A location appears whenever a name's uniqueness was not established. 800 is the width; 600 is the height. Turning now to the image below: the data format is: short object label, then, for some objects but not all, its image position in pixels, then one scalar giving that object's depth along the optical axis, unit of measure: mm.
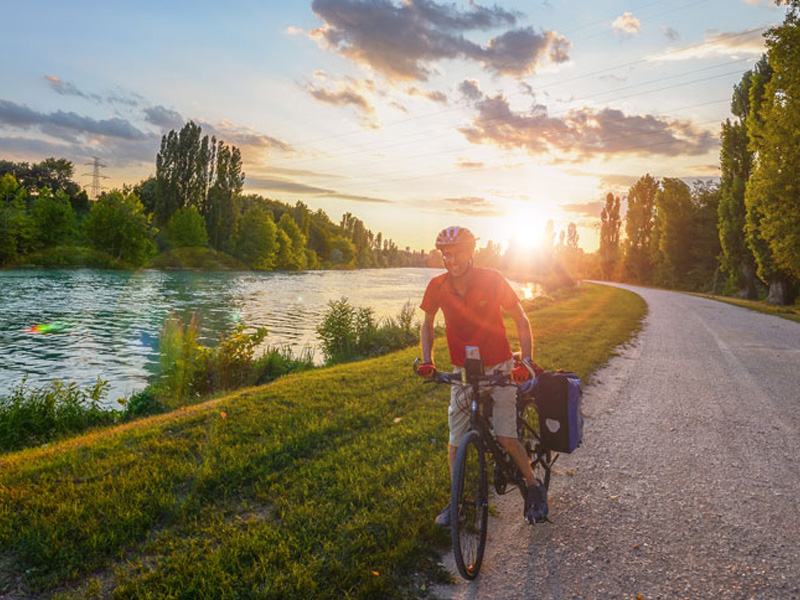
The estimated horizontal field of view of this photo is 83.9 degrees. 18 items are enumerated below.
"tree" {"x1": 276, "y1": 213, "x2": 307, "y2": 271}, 94875
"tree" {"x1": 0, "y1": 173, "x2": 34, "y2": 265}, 50188
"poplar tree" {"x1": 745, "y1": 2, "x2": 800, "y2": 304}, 22984
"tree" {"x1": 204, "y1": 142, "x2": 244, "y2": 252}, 83562
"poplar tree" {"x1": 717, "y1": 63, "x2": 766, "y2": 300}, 37531
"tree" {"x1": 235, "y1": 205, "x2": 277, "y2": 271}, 84562
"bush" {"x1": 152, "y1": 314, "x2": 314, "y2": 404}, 10711
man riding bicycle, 3717
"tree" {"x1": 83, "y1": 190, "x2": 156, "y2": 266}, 60656
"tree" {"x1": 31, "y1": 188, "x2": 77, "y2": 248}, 57625
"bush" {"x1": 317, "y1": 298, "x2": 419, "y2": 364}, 15159
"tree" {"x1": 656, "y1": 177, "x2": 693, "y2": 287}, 61612
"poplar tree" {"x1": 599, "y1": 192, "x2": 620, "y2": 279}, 95625
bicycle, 3346
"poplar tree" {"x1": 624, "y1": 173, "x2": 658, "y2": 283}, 77312
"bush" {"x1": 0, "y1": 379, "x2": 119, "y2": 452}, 7398
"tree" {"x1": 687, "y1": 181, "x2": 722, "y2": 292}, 55812
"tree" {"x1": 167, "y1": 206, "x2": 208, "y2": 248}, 75688
